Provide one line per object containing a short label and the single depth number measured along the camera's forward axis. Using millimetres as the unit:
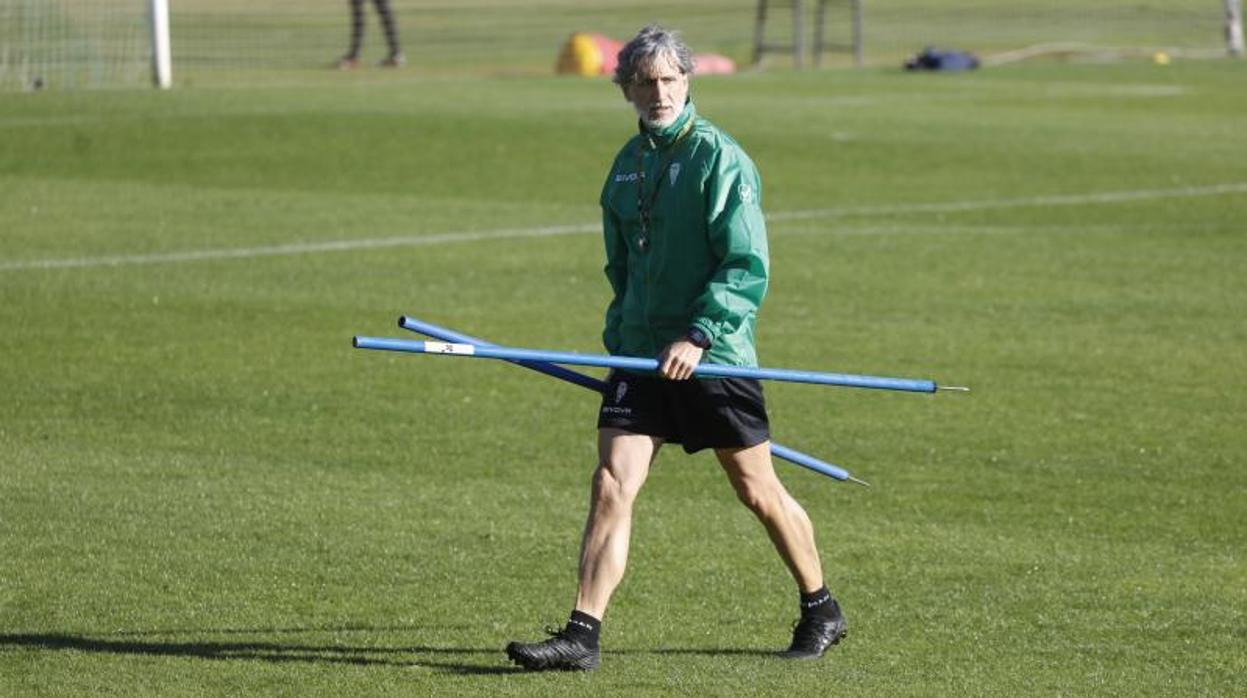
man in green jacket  14602
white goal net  59625
